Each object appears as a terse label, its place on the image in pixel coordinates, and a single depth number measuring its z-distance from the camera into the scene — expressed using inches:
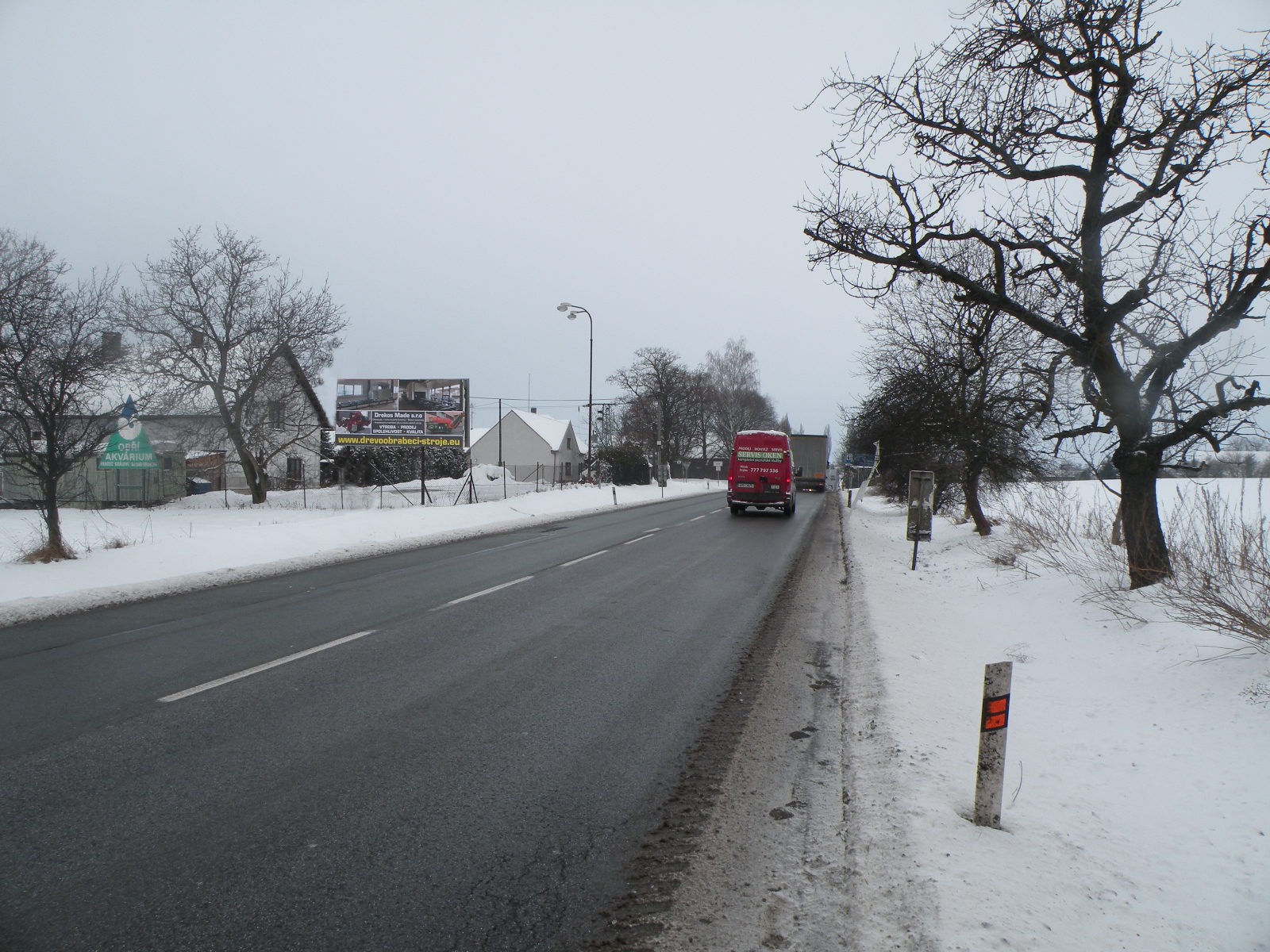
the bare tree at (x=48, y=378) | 450.6
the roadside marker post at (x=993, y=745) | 136.6
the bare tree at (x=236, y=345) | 1245.1
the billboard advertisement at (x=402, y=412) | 1417.3
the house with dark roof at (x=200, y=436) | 1285.7
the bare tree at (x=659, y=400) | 2738.7
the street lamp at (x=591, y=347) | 1356.4
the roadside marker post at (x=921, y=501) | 528.4
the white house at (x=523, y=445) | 3230.8
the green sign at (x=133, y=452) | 1216.2
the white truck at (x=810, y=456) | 1866.4
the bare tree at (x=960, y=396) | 615.5
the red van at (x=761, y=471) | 1035.9
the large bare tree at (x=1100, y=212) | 284.0
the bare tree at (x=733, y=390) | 3223.4
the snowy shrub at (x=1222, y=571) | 209.0
